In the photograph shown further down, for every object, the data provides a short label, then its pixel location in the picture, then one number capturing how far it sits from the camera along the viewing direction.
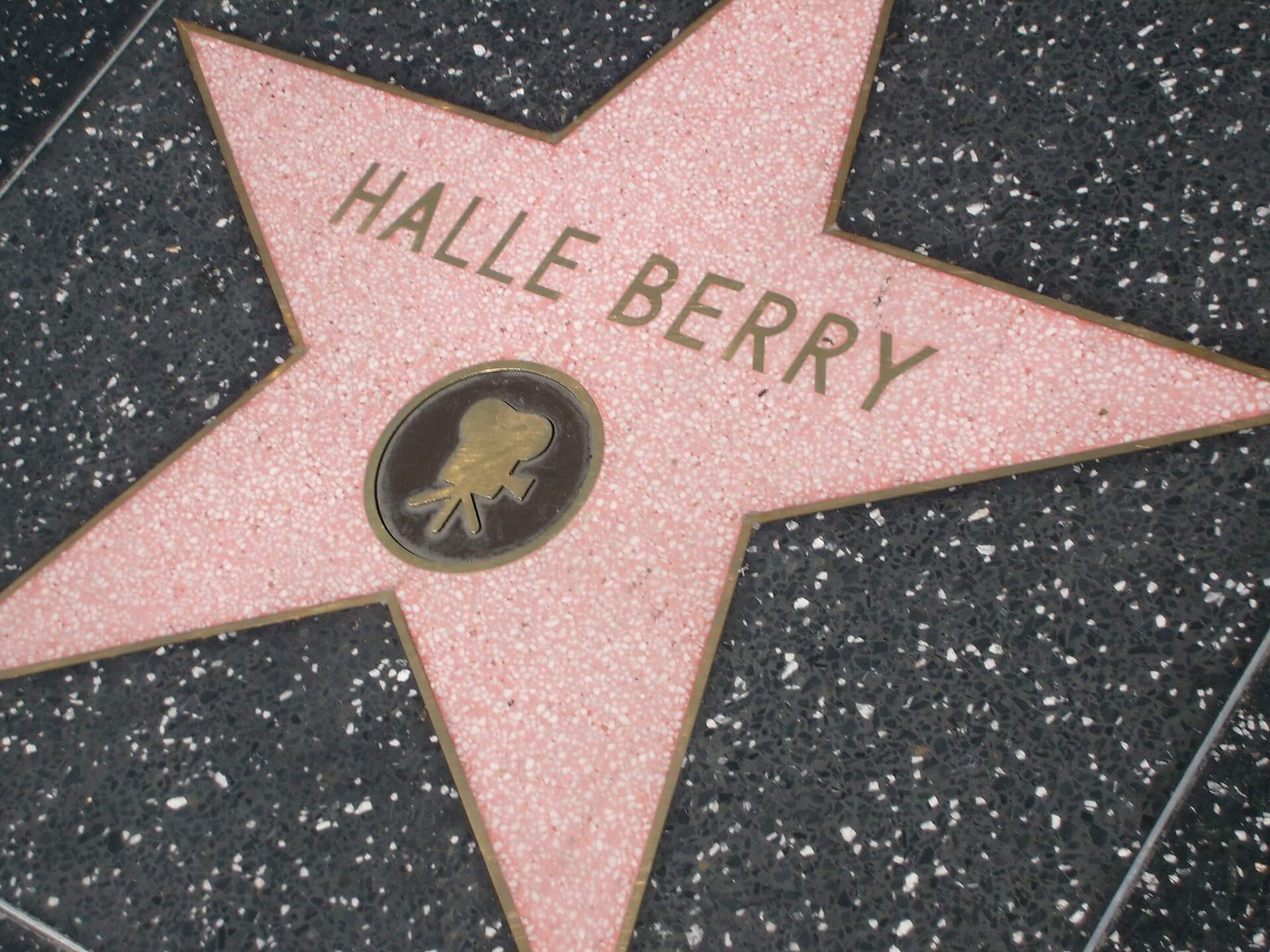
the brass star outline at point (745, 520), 1.23
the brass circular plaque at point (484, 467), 1.41
